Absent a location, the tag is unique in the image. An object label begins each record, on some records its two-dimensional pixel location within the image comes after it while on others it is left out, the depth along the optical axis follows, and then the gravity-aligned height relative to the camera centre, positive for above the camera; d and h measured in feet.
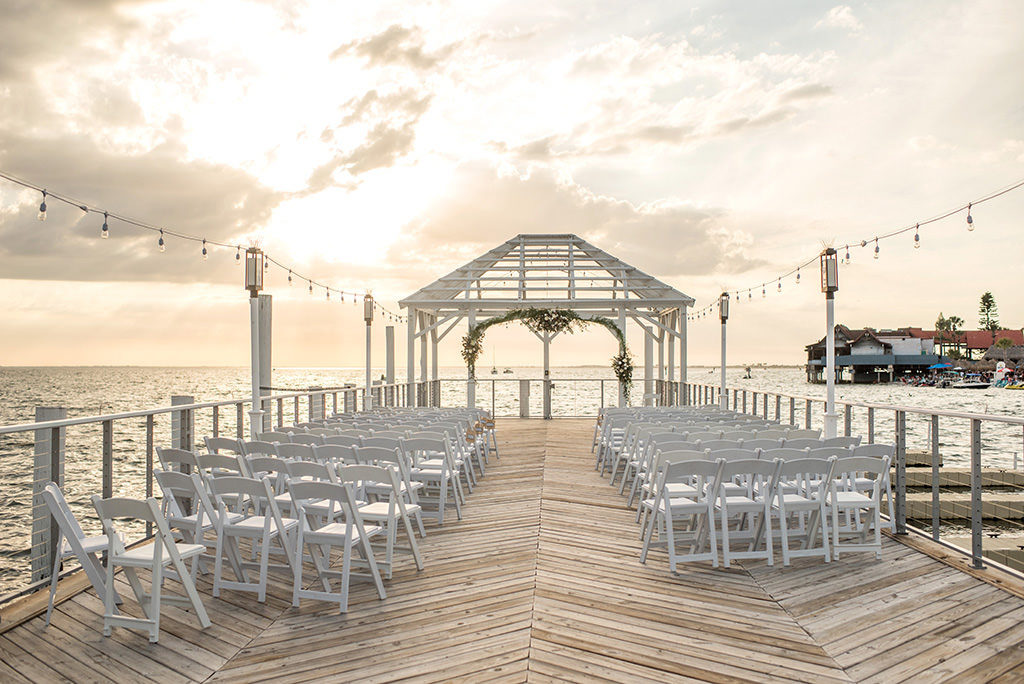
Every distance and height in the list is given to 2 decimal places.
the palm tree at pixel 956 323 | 376.89 +15.45
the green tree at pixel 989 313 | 373.81 +20.65
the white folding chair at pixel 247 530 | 12.95 -3.43
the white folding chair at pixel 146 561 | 11.00 -3.47
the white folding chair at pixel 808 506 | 15.66 -3.57
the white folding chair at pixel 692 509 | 15.17 -3.60
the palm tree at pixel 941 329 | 328.49 +11.82
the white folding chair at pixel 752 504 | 15.28 -3.49
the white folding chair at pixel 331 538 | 12.79 -3.54
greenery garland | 52.13 +1.91
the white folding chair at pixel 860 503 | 16.03 -3.61
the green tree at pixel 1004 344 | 292.79 +3.14
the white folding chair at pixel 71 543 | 11.54 -3.29
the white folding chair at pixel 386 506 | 13.96 -3.41
